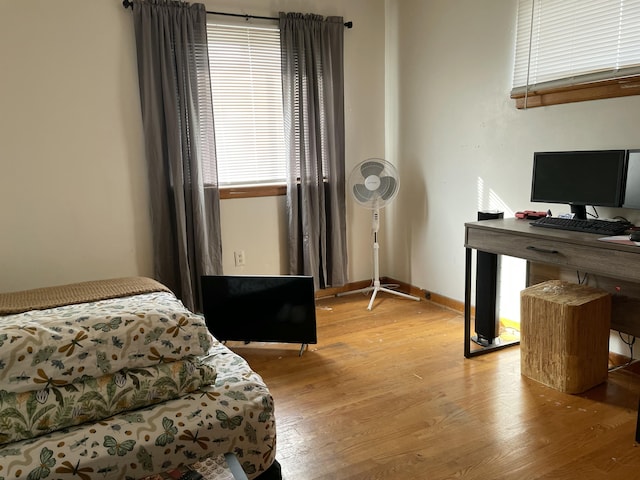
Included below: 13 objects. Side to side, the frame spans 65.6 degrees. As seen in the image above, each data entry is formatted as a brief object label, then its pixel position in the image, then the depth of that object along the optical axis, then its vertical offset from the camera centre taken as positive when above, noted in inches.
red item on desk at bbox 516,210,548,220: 110.2 -15.5
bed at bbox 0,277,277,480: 52.1 -27.9
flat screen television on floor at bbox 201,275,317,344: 116.0 -36.6
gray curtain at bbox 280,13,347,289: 144.2 +3.1
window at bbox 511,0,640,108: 98.6 +19.6
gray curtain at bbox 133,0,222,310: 125.3 +4.0
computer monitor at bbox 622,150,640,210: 92.1 -7.5
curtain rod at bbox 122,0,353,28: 122.8 +37.3
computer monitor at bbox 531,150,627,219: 95.5 -7.1
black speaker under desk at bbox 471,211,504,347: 115.0 -35.0
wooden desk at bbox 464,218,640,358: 81.6 -19.0
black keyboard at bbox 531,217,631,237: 89.7 -15.4
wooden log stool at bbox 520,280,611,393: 93.6 -36.7
